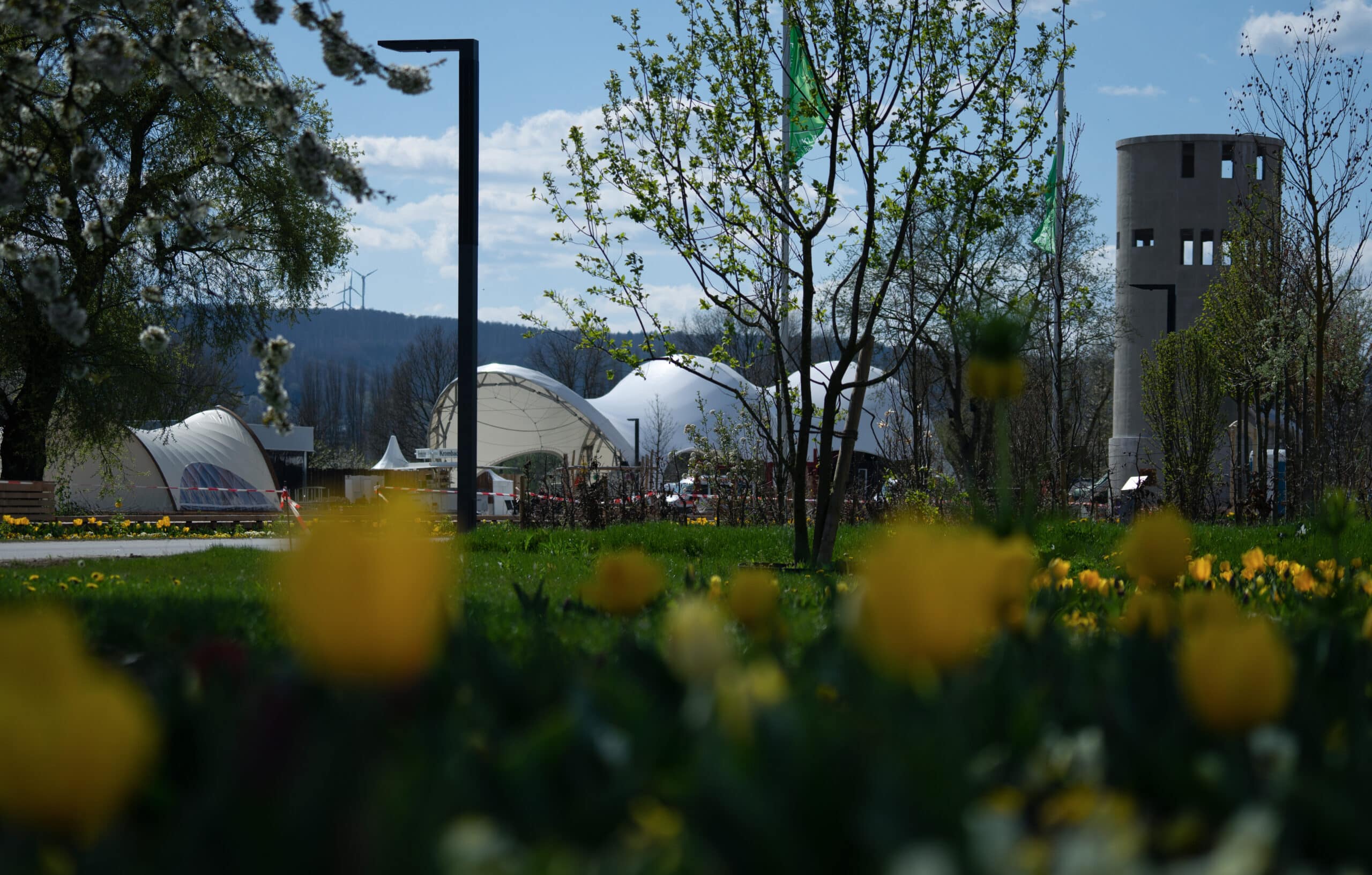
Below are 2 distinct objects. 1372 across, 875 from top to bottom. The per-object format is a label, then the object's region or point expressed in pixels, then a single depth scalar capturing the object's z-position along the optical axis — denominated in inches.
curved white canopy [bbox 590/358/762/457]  1943.9
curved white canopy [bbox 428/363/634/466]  1631.4
